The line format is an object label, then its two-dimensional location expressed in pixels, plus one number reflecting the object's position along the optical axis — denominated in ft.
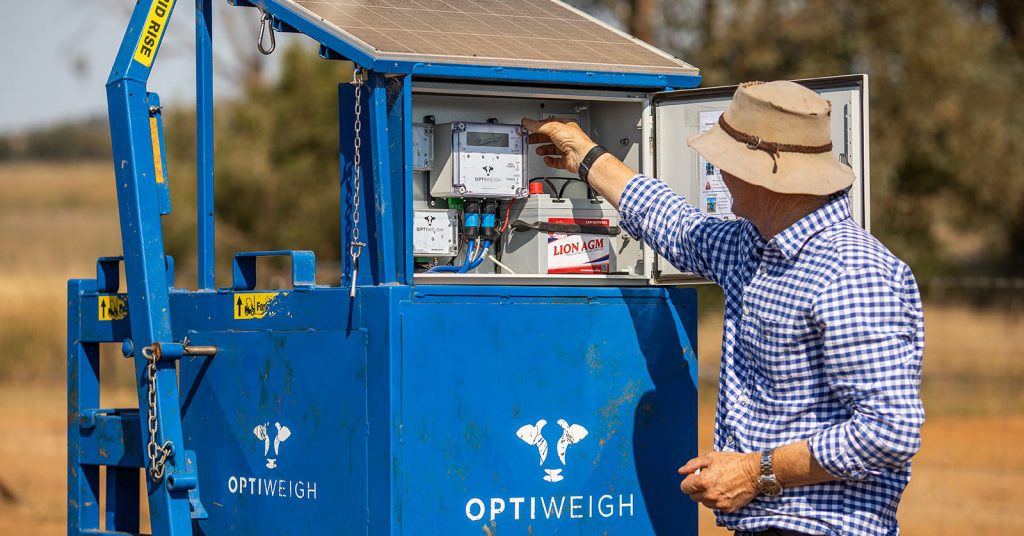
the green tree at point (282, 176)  73.20
